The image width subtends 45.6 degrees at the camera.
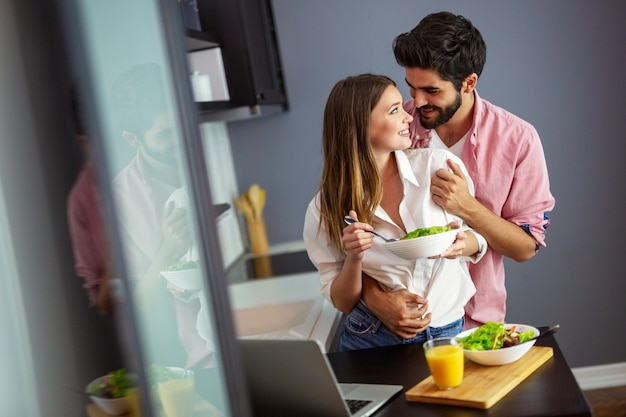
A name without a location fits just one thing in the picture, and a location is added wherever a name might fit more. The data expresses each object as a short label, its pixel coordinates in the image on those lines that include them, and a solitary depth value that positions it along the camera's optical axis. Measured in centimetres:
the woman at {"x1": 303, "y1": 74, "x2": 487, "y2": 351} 183
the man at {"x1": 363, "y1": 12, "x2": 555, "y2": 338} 203
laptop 127
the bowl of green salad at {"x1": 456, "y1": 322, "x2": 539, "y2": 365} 142
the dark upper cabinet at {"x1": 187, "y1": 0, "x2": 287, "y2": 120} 254
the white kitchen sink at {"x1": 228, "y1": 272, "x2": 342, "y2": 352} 228
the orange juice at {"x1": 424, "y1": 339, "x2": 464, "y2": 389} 134
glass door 63
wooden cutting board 129
